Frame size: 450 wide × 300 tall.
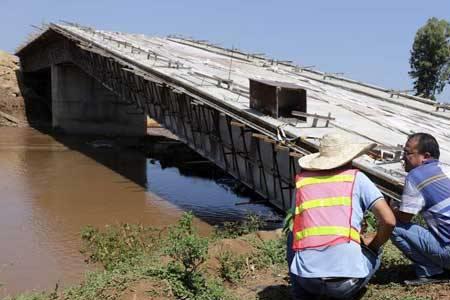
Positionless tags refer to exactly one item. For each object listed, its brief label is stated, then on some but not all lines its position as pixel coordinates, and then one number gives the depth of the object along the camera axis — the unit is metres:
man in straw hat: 3.90
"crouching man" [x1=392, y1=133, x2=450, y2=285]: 4.55
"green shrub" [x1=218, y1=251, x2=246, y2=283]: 5.95
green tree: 39.00
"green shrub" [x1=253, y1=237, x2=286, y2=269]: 6.34
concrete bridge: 11.22
